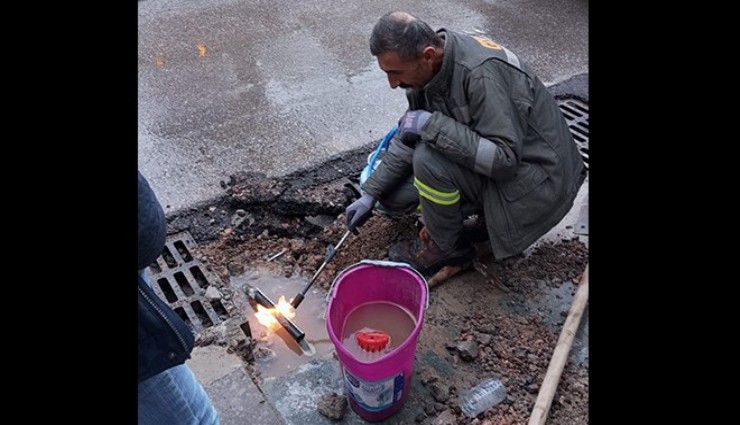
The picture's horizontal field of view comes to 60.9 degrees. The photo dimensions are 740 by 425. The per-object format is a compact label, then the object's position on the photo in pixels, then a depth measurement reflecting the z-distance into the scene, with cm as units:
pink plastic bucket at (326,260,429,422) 278
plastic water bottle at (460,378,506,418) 310
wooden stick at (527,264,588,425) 292
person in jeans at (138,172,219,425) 182
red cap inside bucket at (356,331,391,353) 304
